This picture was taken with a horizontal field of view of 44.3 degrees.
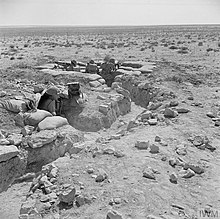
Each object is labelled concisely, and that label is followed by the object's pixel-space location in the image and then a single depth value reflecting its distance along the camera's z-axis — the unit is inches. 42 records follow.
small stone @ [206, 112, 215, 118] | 267.4
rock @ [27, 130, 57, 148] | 221.3
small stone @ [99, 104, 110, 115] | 313.5
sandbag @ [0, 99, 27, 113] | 278.8
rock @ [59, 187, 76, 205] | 135.8
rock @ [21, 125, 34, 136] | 238.8
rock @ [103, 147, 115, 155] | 190.9
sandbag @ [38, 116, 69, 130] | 249.7
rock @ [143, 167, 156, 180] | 159.5
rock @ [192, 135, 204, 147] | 208.9
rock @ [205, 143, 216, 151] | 205.5
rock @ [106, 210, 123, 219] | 121.6
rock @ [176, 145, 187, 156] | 191.5
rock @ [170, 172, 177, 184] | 158.1
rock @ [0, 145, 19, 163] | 197.8
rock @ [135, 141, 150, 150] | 197.3
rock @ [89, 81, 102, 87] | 391.4
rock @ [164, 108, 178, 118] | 263.0
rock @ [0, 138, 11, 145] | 212.8
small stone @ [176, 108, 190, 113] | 276.2
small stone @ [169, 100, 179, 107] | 298.3
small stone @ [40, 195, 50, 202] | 141.1
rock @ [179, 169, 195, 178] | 164.9
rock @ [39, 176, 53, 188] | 153.0
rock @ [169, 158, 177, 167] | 177.8
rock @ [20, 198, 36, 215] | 136.8
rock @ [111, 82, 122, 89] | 401.4
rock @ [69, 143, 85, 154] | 204.5
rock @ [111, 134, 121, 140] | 223.0
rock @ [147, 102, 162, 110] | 309.4
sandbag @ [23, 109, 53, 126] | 262.1
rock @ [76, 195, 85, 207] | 137.3
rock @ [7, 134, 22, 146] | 217.2
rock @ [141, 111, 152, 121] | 265.4
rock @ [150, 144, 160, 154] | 191.0
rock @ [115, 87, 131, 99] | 374.9
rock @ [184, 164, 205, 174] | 170.4
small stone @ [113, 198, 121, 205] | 136.8
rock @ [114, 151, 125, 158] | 187.3
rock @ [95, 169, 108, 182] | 157.2
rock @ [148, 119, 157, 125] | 248.6
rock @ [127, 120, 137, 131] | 256.1
